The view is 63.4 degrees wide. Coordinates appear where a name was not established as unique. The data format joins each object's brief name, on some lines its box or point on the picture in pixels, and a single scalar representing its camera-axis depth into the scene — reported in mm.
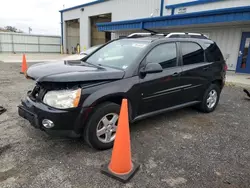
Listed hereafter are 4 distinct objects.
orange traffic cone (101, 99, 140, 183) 2503
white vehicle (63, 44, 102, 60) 9663
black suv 2775
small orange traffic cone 10605
